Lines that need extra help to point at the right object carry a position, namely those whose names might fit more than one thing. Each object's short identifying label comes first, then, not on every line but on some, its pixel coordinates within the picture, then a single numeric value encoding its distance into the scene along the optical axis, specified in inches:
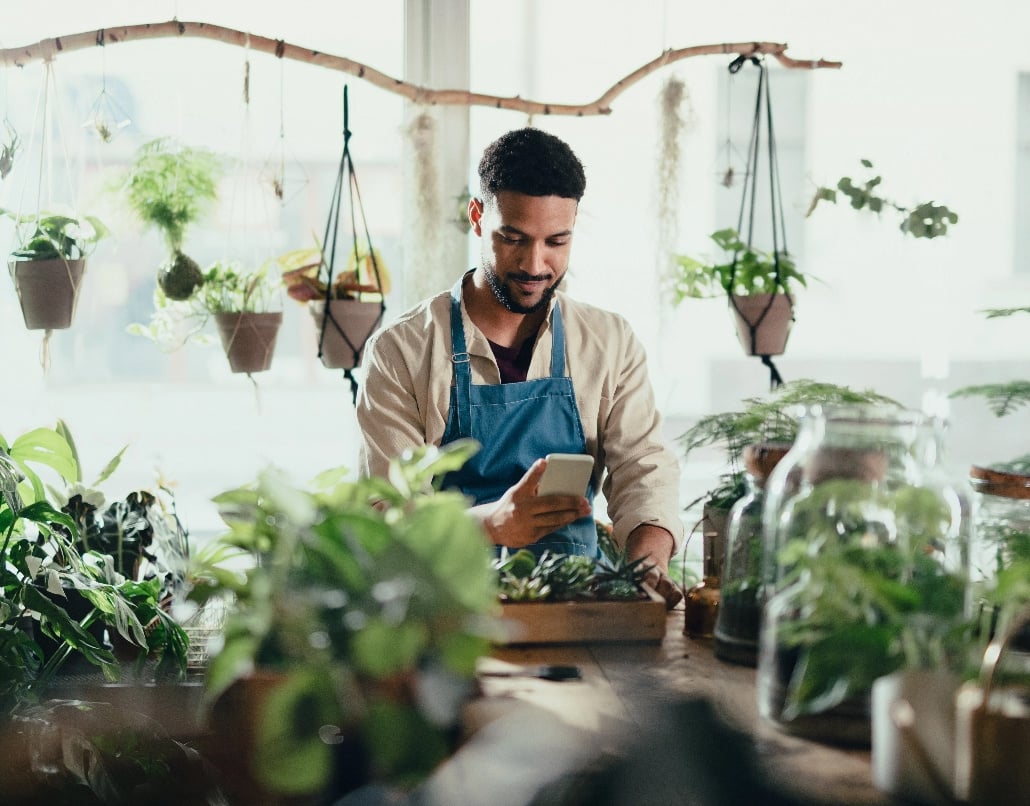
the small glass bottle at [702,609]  64.5
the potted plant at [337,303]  115.9
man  102.0
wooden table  40.9
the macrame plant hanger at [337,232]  116.1
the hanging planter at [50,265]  106.0
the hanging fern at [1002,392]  98.7
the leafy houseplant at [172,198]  112.0
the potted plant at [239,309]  114.7
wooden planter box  60.2
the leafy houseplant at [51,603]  78.8
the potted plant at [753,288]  120.7
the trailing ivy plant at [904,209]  120.6
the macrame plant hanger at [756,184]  121.3
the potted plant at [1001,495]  85.7
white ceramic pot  36.7
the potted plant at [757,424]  69.1
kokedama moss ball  112.8
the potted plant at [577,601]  60.4
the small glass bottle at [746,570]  56.4
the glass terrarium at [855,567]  38.4
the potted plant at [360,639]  35.5
